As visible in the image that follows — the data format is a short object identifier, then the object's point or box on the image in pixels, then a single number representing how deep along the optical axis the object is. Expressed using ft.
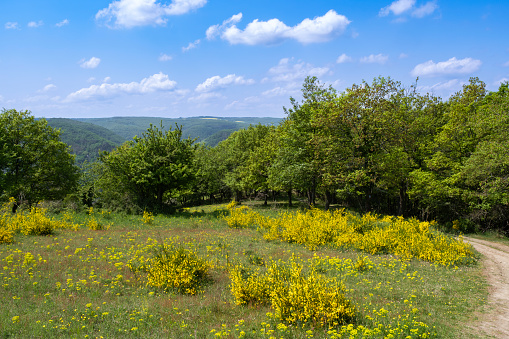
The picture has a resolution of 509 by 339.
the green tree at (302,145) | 88.89
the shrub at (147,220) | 64.75
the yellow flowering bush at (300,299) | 19.81
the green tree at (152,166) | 81.66
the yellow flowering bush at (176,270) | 26.00
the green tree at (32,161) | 90.58
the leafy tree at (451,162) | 70.38
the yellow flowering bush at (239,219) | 62.69
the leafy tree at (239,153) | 146.48
